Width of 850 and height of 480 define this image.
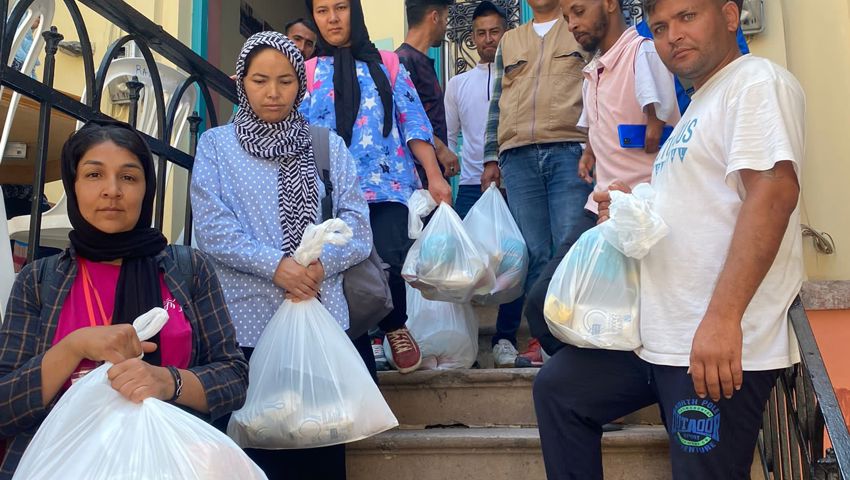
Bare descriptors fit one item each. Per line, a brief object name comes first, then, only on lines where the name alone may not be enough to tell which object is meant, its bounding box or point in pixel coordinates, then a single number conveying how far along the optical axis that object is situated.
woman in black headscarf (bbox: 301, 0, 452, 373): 3.55
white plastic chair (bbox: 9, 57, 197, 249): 3.70
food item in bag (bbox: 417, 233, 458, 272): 3.49
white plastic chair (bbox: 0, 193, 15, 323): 2.24
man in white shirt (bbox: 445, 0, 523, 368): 4.79
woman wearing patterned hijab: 2.71
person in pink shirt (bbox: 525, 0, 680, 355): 2.98
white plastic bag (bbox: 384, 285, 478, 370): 3.94
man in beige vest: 3.74
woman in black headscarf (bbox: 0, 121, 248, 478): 1.94
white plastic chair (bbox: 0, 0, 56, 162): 3.02
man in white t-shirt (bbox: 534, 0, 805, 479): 2.03
